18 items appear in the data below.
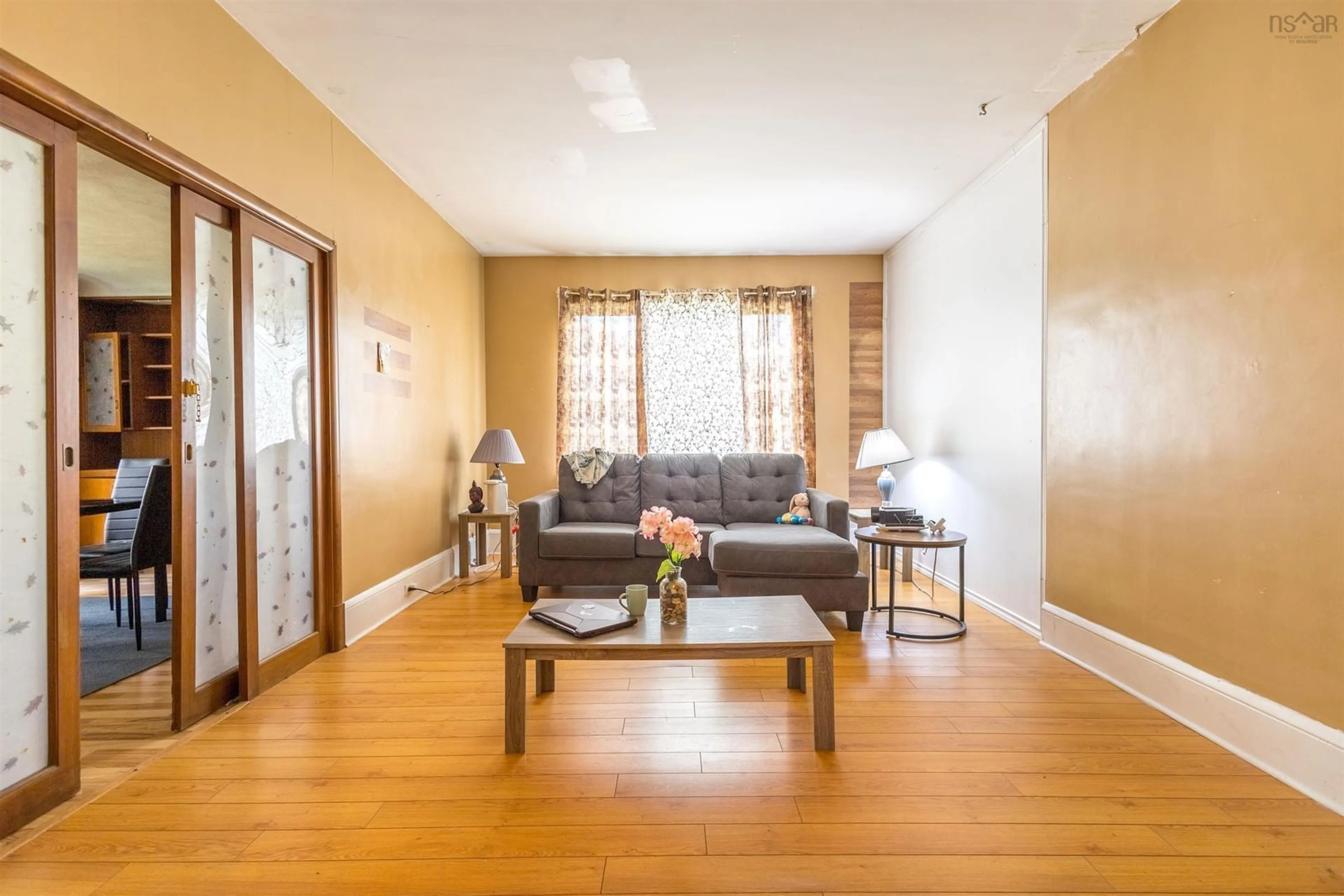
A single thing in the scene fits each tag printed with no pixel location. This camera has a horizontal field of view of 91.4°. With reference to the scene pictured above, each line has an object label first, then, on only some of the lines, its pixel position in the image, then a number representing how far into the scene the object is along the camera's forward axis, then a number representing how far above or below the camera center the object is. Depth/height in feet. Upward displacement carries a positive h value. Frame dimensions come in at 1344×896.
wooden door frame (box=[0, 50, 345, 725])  5.72 +3.08
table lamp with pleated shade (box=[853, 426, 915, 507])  14.16 -0.22
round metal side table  11.10 -1.76
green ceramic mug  7.84 -1.87
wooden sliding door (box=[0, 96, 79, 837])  5.70 -0.20
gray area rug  9.80 -3.40
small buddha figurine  16.11 -1.37
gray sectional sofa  11.66 -1.80
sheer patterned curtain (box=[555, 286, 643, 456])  18.74 +1.75
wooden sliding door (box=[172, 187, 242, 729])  7.70 -0.22
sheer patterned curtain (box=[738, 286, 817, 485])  18.53 +2.09
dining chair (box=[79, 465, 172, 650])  10.84 -1.74
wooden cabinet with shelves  19.31 +2.08
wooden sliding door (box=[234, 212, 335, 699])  8.71 -0.09
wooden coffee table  7.02 -2.21
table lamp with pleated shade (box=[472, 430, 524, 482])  16.42 -0.14
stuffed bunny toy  14.24 -1.53
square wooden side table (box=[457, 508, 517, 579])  15.72 -2.21
